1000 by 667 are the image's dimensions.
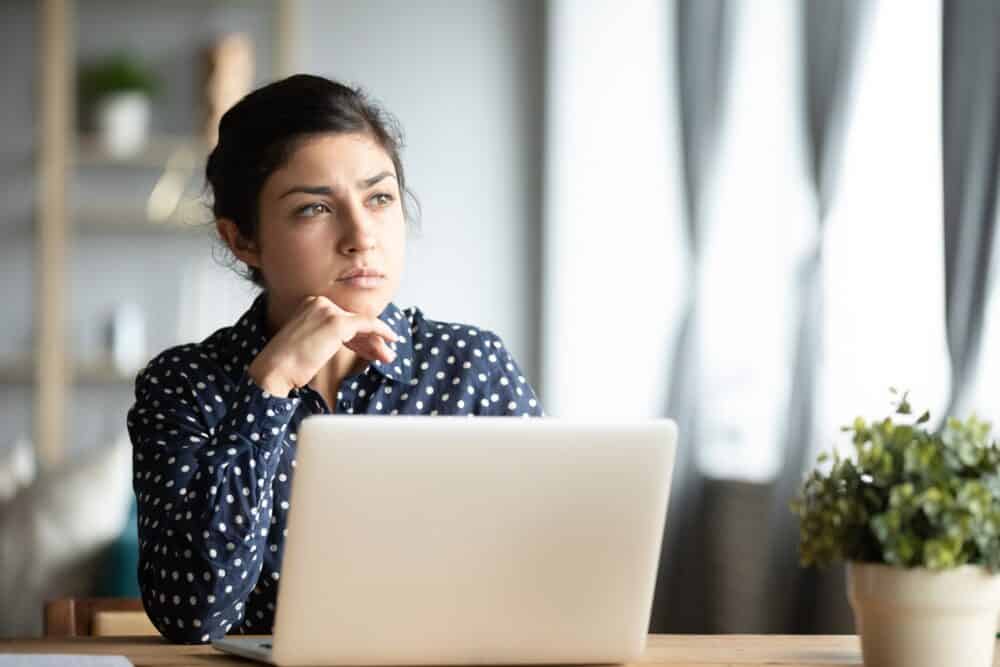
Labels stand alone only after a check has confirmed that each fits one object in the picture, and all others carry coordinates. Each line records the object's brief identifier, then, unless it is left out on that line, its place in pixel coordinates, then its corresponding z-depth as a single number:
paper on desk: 3.01
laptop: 2.95
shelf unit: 7.77
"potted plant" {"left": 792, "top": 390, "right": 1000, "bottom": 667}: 2.97
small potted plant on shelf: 7.82
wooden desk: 3.15
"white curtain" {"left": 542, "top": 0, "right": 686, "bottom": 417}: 7.56
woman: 3.36
